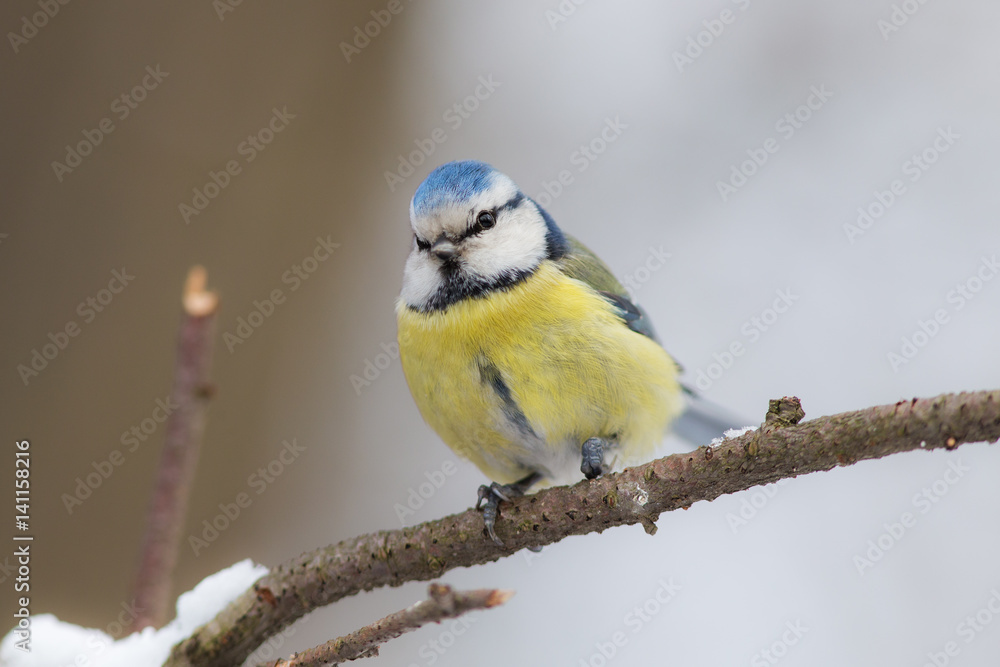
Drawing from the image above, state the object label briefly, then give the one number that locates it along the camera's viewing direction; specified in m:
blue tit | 3.02
